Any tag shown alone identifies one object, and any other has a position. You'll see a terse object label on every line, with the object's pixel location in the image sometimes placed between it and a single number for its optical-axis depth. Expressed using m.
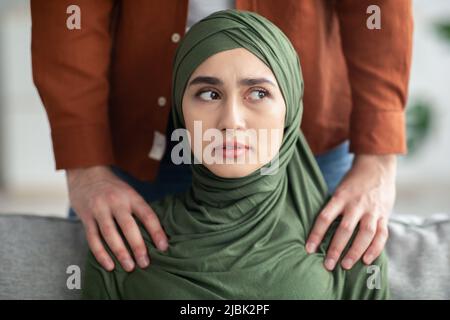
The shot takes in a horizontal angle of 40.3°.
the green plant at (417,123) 4.24
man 1.25
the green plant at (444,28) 4.18
